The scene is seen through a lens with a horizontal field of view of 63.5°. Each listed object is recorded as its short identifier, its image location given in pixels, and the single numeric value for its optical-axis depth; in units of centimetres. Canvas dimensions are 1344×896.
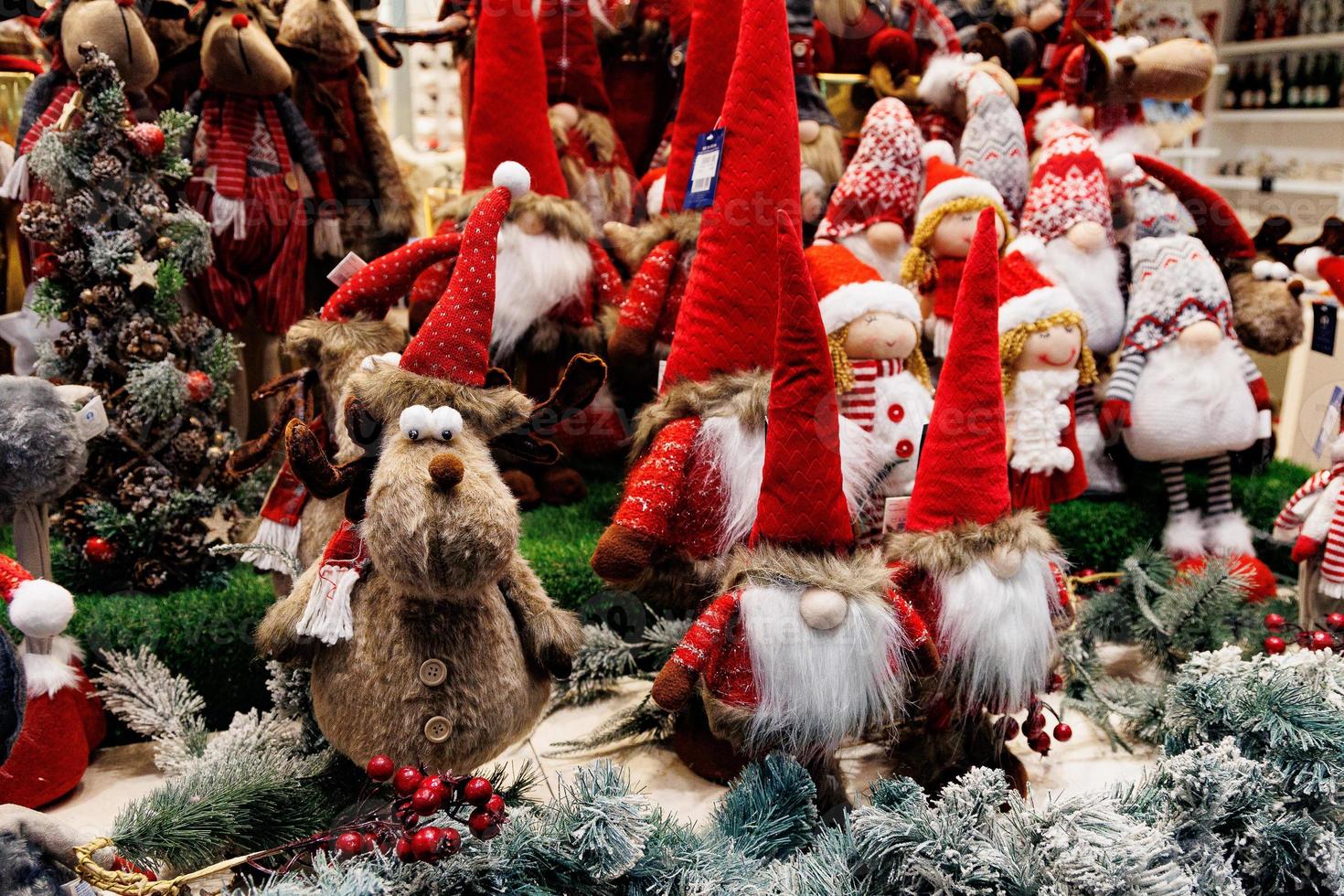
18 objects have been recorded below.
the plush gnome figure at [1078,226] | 208
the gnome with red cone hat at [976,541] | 130
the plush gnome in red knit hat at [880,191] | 193
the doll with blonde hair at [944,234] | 186
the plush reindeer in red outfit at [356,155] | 209
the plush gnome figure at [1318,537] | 169
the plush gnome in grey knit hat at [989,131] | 219
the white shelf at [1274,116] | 365
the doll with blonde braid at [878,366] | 159
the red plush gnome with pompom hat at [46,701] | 124
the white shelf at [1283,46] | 363
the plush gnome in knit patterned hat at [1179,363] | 204
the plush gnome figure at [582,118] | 217
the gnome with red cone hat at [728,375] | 144
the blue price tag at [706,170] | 154
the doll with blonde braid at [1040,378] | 180
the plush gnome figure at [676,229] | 177
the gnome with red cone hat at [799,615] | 123
